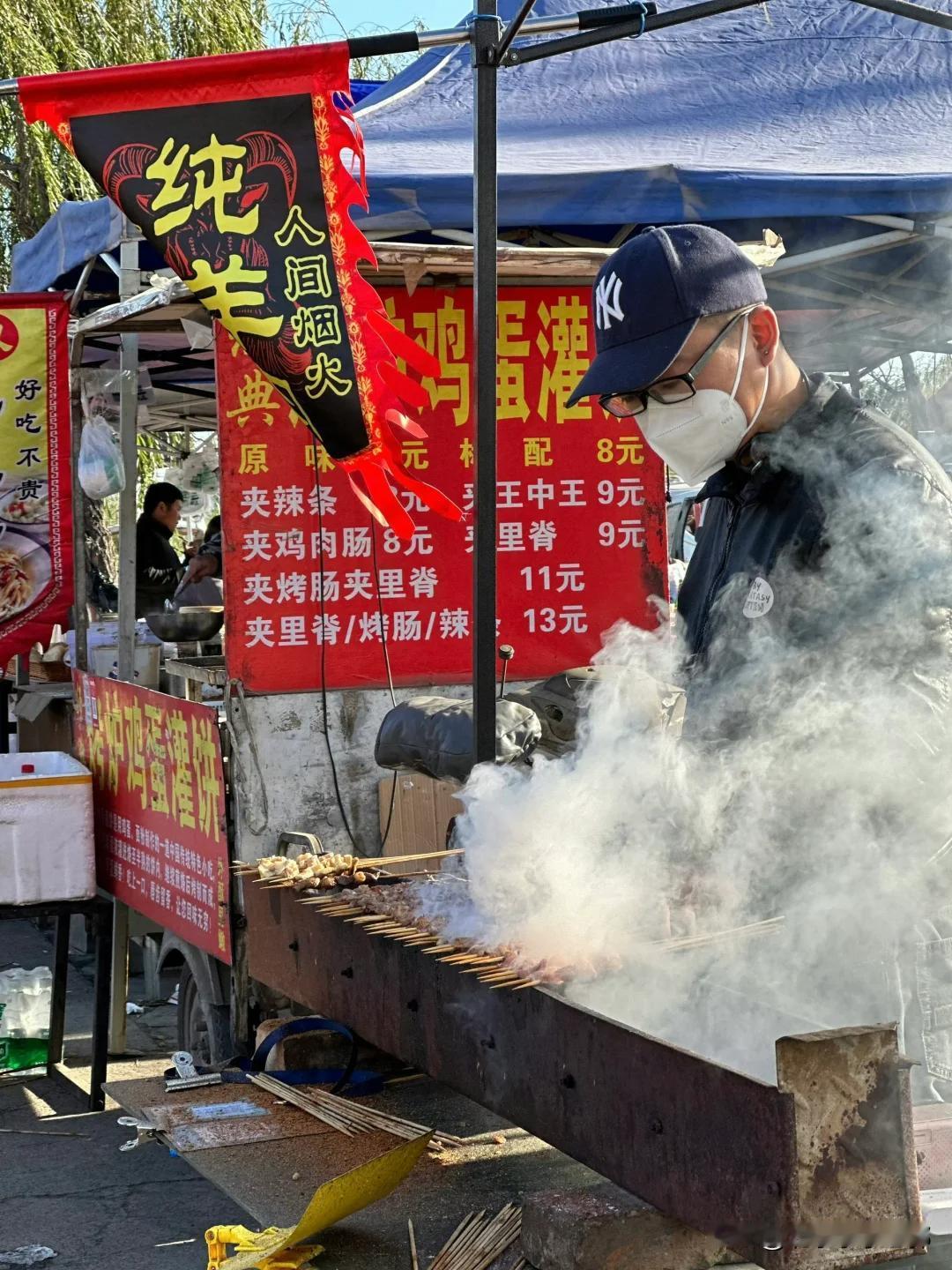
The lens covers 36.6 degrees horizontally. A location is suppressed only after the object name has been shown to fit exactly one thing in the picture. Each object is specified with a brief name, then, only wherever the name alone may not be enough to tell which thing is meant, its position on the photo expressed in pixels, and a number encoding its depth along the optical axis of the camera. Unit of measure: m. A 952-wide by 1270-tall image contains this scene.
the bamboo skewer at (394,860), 3.89
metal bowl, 6.05
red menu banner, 5.00
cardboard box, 5.15
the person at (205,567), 7.95
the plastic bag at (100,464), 5.84
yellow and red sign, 6.24
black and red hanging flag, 3.79
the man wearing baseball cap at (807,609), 2.56
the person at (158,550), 9.68
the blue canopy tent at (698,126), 5.55
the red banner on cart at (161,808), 4.86
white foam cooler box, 5.23
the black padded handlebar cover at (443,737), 3.34
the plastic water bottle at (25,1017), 5.96
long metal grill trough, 2.01
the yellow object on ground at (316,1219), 2.94
